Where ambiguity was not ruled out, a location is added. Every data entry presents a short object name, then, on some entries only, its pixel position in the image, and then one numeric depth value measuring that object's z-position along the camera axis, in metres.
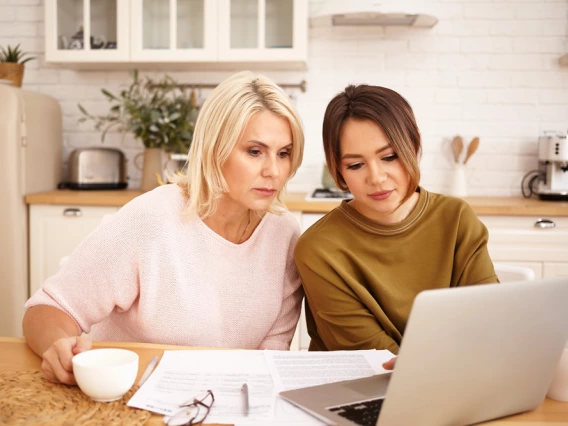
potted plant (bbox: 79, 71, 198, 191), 3.08
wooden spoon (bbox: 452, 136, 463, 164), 3.21
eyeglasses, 0.83
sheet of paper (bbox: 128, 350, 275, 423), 0.87
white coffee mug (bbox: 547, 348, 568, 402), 0.93
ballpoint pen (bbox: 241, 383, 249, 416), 0.86
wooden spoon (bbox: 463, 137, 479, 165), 3.17
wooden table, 0.87
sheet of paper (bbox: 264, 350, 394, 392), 0.98
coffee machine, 2.86
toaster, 3.17
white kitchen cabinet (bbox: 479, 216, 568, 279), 2.67
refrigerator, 2.84
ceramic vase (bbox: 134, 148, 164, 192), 3.18
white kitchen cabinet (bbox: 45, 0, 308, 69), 3.01
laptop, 0.73
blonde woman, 1.31
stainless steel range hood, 2.78
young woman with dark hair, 1.34
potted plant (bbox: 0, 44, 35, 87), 3.07
